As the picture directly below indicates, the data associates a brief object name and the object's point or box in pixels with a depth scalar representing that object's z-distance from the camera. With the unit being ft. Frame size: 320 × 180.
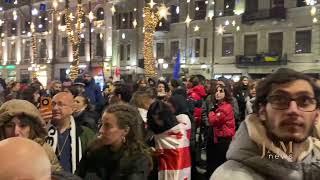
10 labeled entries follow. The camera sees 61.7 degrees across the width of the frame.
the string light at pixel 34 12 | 88.36
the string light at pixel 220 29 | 56.53
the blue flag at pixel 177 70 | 28.10
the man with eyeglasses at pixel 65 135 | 7.45
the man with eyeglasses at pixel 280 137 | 3.51
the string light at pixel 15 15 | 95.45
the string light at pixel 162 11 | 26.56
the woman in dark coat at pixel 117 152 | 6.38
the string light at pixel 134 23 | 67.54
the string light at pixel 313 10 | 48.26
